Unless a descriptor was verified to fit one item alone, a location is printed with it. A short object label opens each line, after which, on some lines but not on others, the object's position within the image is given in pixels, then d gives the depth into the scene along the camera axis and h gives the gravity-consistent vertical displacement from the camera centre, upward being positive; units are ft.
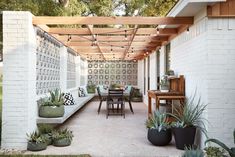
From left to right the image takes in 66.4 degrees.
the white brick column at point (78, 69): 29.32 +1.42
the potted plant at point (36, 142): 11.65 -4.26
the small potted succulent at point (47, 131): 12.46 -3.86
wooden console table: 14.19 -1.31
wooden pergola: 12.71 +4.14
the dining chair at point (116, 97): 22.00 -2.43
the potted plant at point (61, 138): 12.31 -4.22
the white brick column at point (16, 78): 11.99 -0.03
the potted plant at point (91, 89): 34.92 -2.24
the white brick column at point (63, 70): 21.53 +0.92
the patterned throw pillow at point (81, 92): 29.06 -2.40
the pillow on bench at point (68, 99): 20.36 -2.53
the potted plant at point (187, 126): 11.71 -3.23
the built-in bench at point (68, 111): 13.73 -3.18
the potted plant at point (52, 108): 14.13 -2.41
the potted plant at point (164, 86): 16.35 -0.78
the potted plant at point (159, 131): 12.26 -3.69
